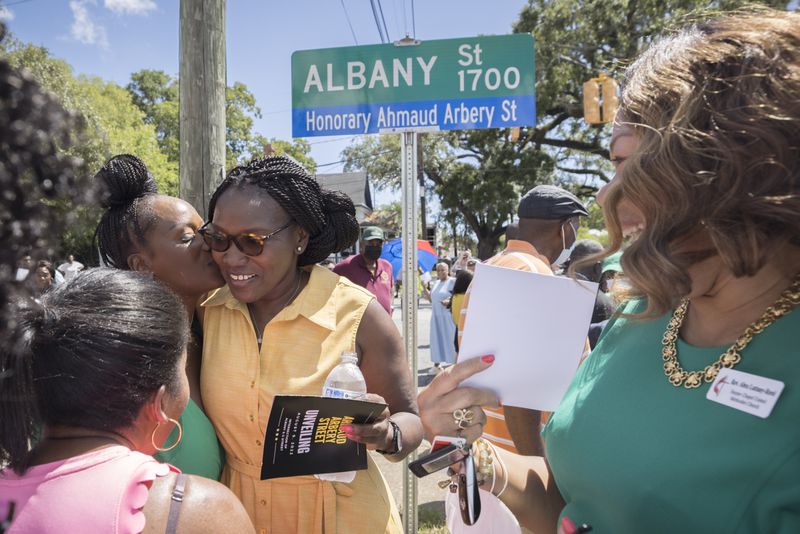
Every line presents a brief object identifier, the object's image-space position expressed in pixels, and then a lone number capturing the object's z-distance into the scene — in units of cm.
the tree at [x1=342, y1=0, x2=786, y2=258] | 2095
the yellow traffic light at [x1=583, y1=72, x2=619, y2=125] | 1101
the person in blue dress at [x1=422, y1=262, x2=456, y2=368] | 945
